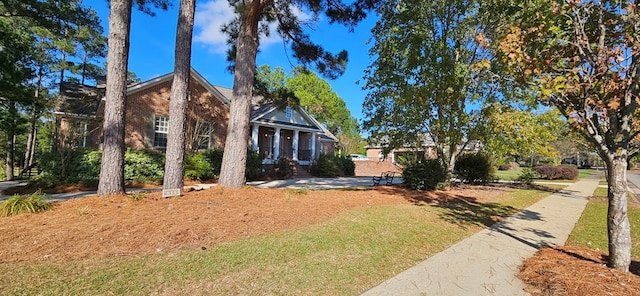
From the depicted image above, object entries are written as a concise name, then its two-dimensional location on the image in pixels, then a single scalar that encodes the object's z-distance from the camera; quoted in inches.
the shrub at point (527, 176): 696.4
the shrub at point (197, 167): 566.8
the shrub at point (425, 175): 491.8
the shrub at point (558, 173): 942.4
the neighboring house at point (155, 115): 621.3
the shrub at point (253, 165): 660.1
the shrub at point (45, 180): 425.4
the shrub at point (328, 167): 891.4
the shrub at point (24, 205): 212.1
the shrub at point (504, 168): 1641.2
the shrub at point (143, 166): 497.0
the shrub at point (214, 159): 609.0
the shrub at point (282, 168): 772.6
